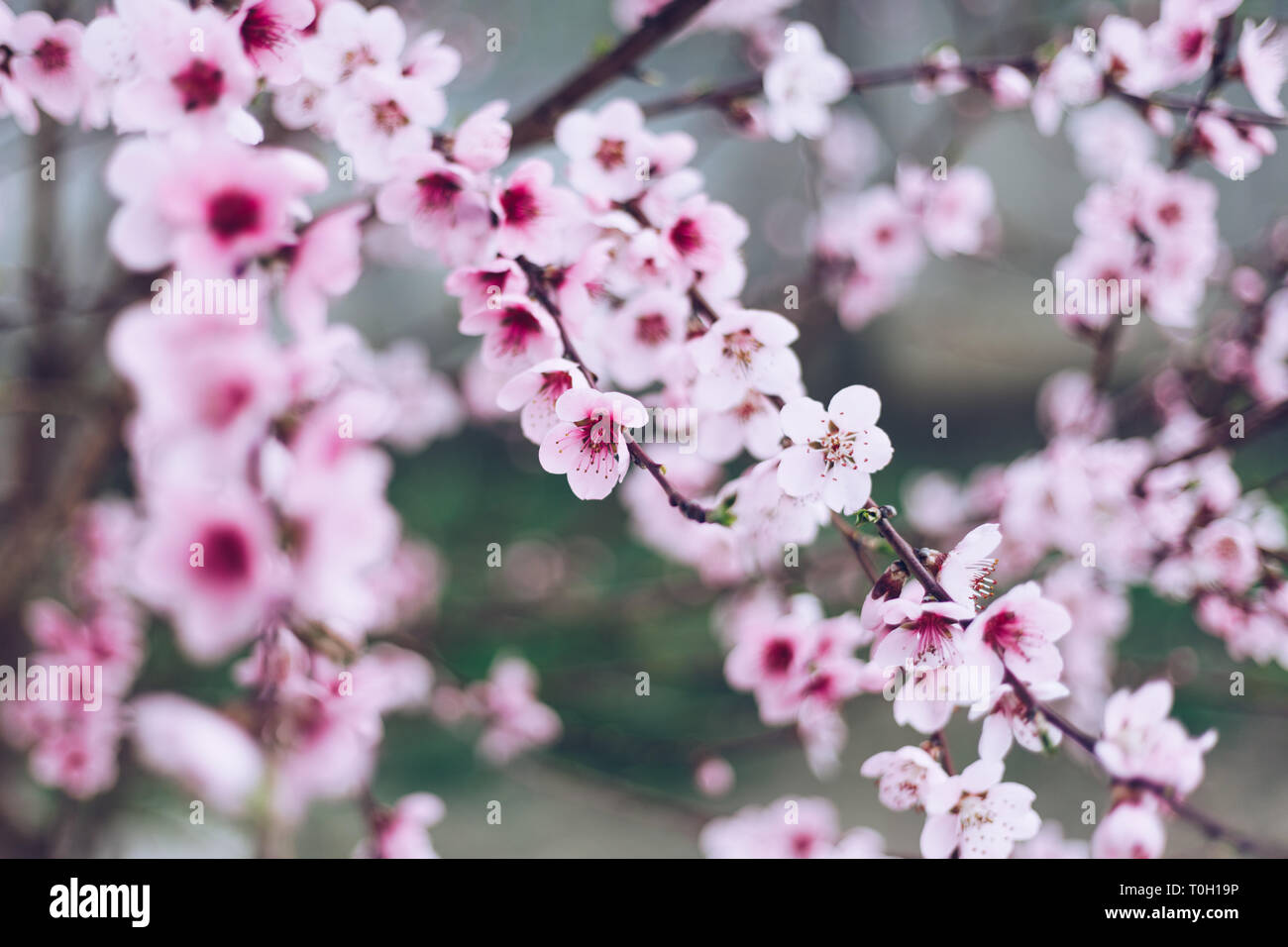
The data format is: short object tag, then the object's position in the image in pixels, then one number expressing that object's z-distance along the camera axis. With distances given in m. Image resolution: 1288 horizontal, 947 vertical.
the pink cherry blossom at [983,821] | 0.44
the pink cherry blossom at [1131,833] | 0.44
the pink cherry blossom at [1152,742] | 0.45
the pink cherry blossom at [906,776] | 0.44
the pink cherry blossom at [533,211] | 0.44
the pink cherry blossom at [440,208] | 0.44
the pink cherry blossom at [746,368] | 0.45
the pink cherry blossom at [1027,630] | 0.43
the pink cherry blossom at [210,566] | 0.37
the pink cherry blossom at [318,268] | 0.40
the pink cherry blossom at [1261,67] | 0.50
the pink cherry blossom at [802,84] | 0.52
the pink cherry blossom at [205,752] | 0.40
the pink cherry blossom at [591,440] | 0.42
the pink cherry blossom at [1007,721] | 0.43
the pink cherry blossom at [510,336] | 0.44
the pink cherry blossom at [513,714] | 0.69
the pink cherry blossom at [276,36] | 0.44
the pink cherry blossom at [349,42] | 0.44
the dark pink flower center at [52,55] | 0.46
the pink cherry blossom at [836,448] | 0.43
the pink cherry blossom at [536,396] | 0.44
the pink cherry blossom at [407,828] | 0.50
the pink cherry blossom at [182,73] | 0.41
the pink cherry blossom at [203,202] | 0.38
